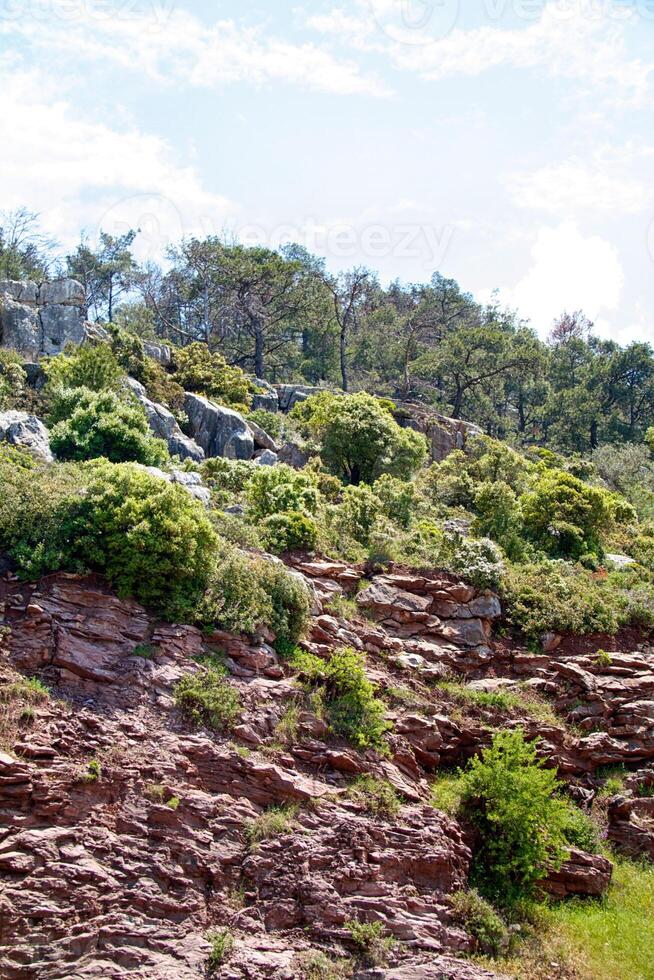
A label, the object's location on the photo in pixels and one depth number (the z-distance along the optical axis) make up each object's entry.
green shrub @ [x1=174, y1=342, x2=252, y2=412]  38.84
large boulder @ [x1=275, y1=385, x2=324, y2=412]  43.94
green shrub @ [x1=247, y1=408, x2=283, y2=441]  36.94
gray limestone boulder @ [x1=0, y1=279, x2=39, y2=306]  36.25
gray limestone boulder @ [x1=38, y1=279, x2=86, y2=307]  36.88
